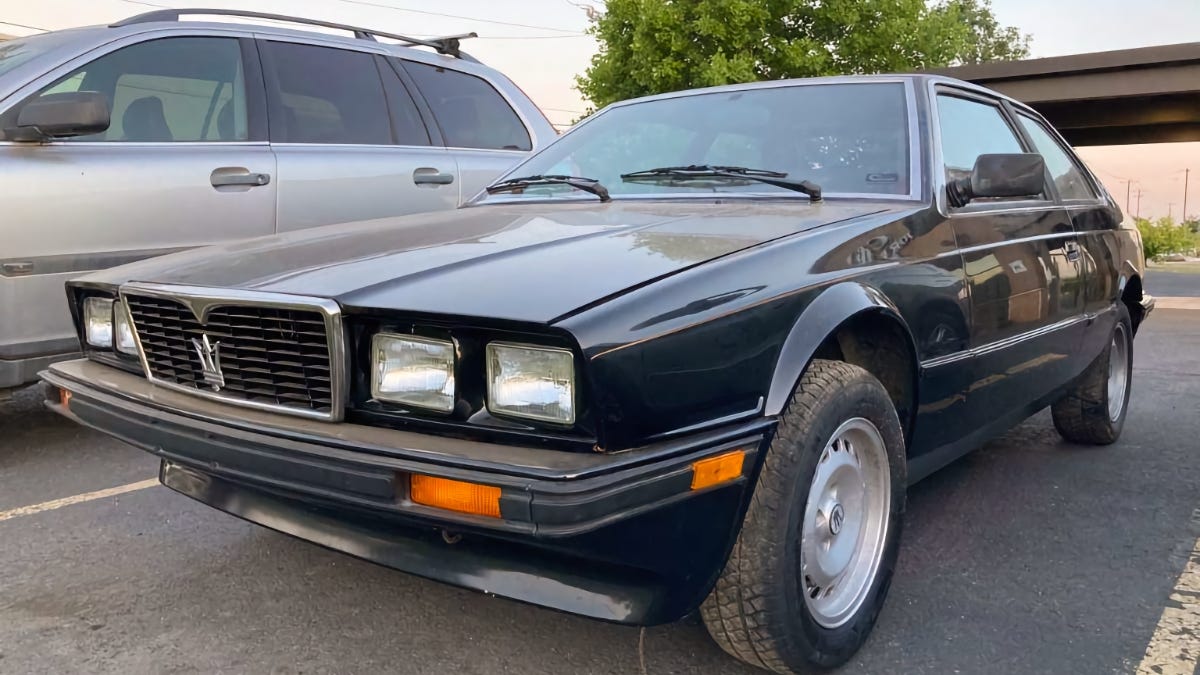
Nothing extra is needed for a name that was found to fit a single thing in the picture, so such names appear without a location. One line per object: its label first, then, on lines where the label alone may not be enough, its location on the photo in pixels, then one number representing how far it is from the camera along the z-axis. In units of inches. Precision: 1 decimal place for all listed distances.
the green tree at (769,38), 927.7
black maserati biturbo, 69.4
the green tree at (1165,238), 1768.7
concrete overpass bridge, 687.1
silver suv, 143.9
